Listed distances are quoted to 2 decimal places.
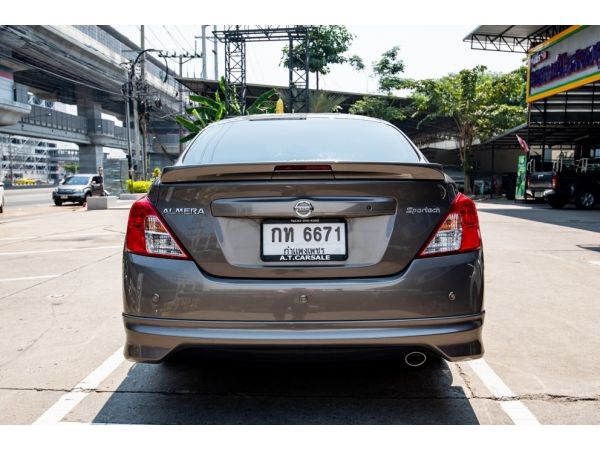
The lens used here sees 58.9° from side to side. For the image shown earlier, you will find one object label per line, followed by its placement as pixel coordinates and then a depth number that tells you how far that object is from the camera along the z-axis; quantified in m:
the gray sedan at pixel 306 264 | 2.35
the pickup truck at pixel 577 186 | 18.78
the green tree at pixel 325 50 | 39.03
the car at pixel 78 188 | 25.27
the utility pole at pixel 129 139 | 31.64
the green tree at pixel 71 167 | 121.88
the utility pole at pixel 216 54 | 54.03
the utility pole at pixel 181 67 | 42.80
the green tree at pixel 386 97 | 35.88
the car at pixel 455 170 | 38.11
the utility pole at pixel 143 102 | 31.34
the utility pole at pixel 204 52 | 48.85
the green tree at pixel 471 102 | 29.88
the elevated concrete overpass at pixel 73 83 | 38.23
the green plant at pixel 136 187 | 28.09
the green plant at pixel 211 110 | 24.56
